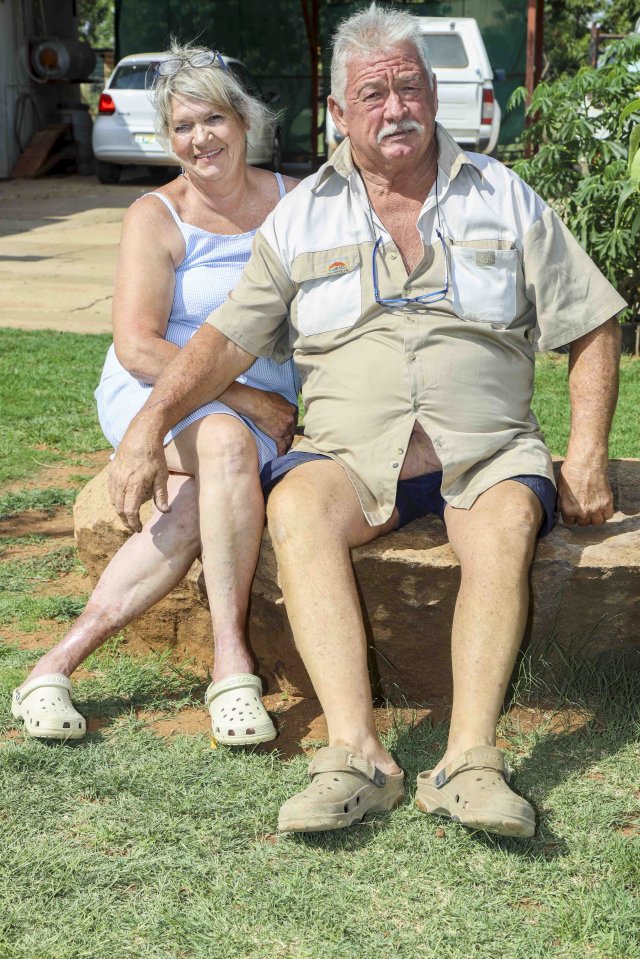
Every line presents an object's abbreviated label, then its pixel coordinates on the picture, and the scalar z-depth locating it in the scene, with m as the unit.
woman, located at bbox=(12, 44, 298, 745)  3.10
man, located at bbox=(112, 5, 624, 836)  2.92
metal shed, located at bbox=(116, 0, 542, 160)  19.02
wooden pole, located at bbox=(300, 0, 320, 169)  17.77
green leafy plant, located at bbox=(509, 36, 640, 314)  6.82
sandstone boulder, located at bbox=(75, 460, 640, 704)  3.04
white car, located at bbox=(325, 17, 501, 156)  15.92
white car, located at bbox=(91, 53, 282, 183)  16.25
